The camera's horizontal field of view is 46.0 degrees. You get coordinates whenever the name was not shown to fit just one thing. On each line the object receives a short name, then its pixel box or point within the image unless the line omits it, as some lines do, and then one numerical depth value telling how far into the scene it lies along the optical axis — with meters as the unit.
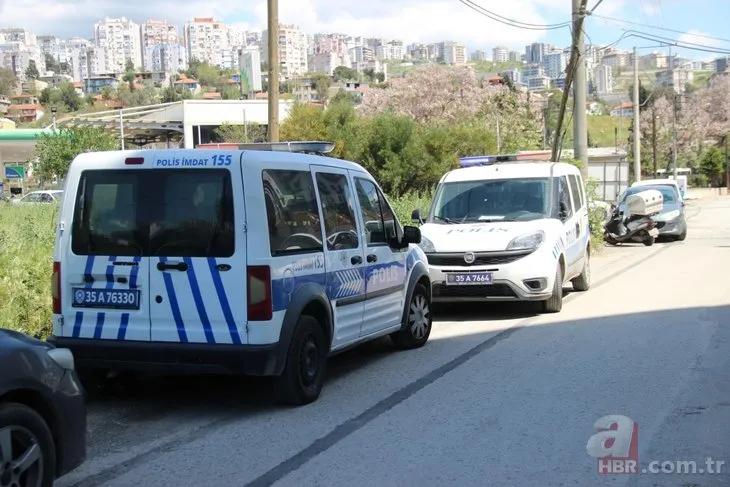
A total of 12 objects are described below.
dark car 4.16
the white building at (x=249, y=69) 56.18
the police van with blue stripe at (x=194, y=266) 6.36
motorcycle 23.42
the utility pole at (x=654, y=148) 64.47
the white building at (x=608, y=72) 193.15
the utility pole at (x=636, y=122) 42.75
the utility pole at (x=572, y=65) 22.11
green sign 60.16
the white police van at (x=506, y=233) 11.15
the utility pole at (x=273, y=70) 14.43
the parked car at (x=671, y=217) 24.60
